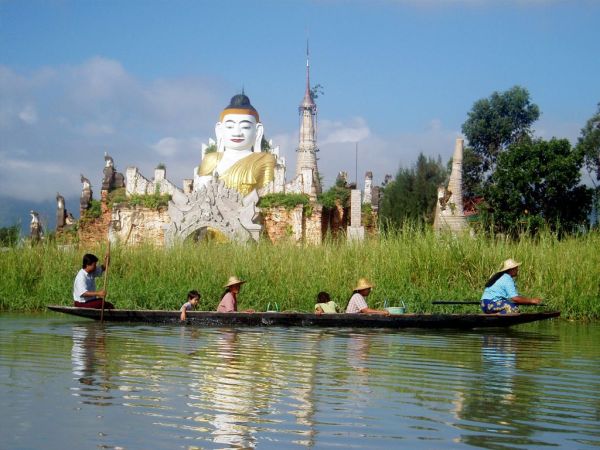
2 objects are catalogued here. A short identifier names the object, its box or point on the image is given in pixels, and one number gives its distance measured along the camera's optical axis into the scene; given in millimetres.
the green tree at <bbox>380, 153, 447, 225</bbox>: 38344
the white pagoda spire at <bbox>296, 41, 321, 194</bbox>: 40084
